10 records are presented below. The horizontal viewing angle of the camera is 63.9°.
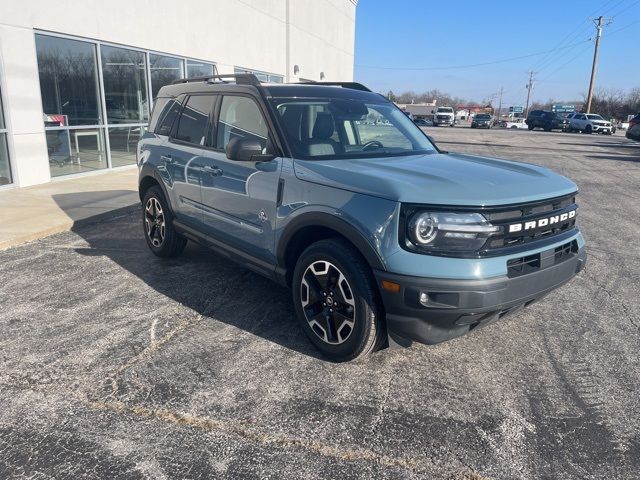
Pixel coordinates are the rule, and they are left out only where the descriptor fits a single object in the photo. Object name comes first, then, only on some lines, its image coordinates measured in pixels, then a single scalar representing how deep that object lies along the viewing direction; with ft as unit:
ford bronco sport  9.66
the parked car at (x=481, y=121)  176.14
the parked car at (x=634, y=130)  84.23
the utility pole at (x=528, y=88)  375.45
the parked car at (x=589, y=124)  136.87
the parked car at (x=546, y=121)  150.82
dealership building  31.12
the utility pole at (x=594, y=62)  176.35
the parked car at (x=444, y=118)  184.85
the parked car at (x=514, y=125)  208.23
